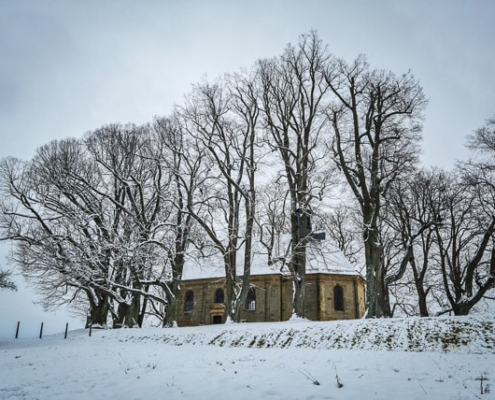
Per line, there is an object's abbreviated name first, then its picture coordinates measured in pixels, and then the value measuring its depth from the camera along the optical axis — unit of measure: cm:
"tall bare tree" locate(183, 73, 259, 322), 1911
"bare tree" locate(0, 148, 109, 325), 1978
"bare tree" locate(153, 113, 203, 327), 2098
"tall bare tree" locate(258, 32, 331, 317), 1891
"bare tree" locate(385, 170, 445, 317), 2050
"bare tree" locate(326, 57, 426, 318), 1644
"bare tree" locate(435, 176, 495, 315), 1808
